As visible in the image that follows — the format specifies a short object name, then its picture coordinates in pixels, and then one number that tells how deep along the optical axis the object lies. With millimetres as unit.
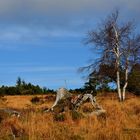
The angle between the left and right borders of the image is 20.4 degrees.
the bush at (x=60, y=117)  12415
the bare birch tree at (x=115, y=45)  35484
